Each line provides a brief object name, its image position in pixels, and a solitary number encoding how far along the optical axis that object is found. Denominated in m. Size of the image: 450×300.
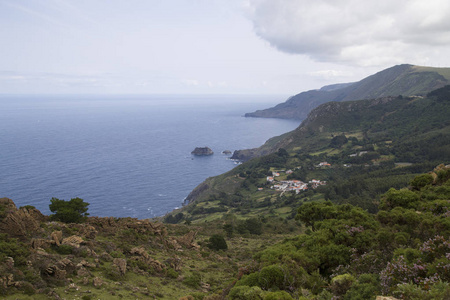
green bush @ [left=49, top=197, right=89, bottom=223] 29.62
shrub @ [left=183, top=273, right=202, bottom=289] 23.02
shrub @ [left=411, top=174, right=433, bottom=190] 31.40
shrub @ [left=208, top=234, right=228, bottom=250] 35.91
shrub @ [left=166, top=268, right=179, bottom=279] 23.73
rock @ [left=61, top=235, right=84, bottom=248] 21.86
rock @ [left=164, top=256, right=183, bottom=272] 25.52
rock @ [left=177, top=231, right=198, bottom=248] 33.66
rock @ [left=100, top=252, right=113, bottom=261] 22.39
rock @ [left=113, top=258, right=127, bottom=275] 21.06
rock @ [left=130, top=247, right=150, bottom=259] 25.02
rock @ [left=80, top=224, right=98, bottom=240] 26.23
